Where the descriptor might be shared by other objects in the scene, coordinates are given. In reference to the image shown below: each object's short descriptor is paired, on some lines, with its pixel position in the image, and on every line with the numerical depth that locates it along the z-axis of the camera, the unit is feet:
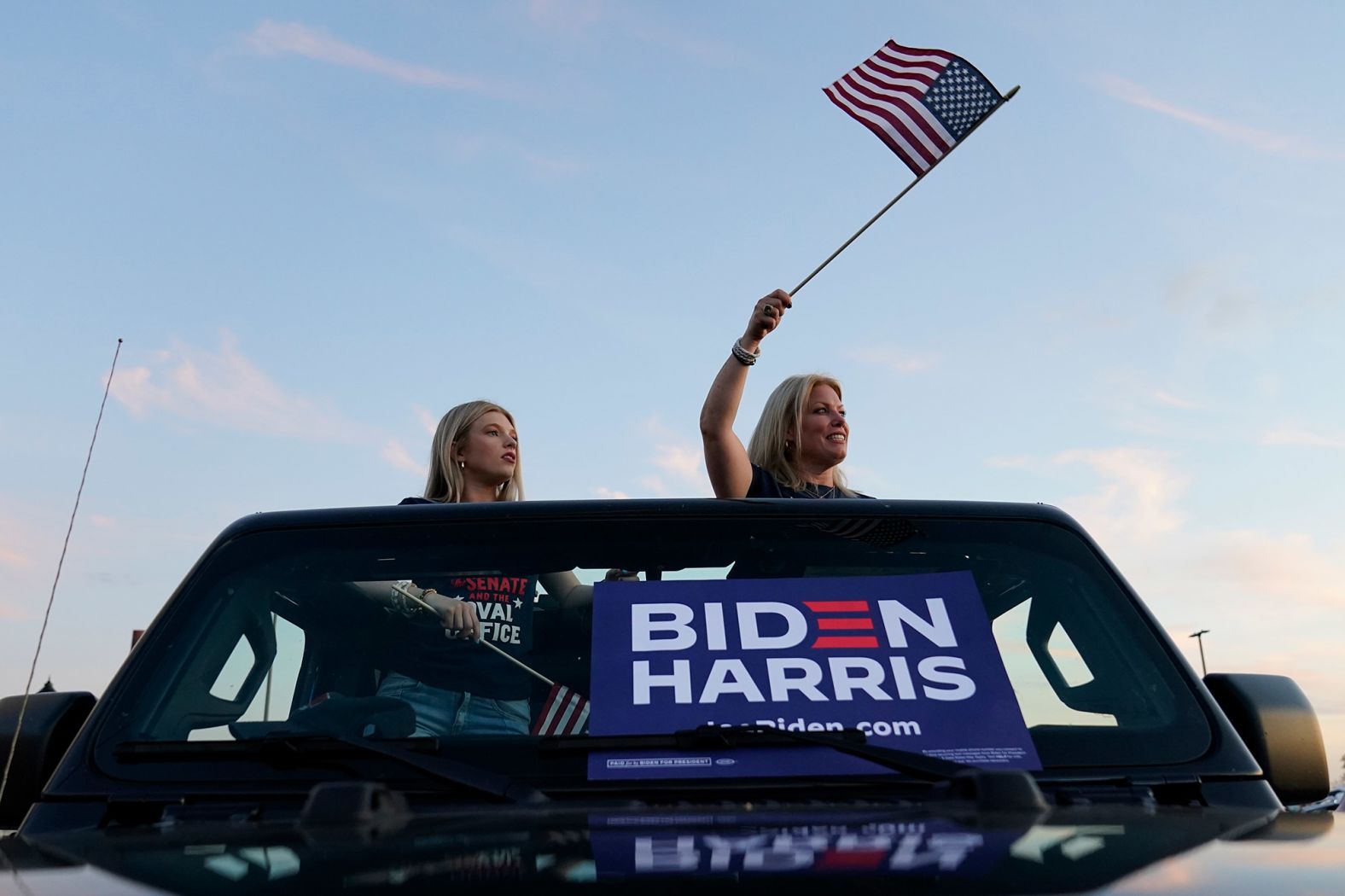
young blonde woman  7.22
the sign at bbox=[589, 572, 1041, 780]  6.79
